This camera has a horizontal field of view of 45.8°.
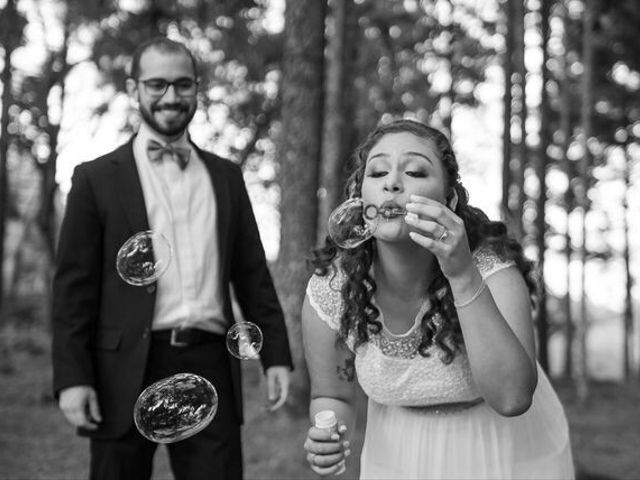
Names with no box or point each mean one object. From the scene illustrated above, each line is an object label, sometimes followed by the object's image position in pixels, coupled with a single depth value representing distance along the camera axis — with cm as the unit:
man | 321
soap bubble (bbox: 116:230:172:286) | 312
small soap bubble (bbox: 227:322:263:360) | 324
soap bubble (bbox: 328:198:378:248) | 265
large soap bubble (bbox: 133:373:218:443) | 300
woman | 233
